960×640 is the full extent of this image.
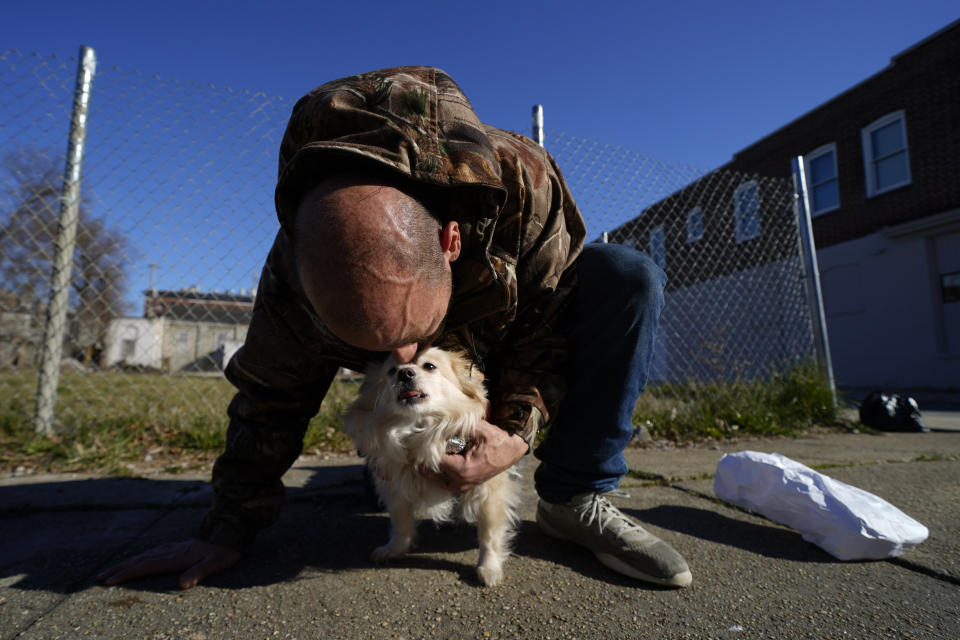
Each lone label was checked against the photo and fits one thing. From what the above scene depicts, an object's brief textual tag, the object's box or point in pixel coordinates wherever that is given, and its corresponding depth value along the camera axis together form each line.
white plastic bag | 1.51
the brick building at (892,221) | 10.28
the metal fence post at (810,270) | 4.54
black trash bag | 4.46
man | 1.01
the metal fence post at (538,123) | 3.95
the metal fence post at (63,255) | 3.06
